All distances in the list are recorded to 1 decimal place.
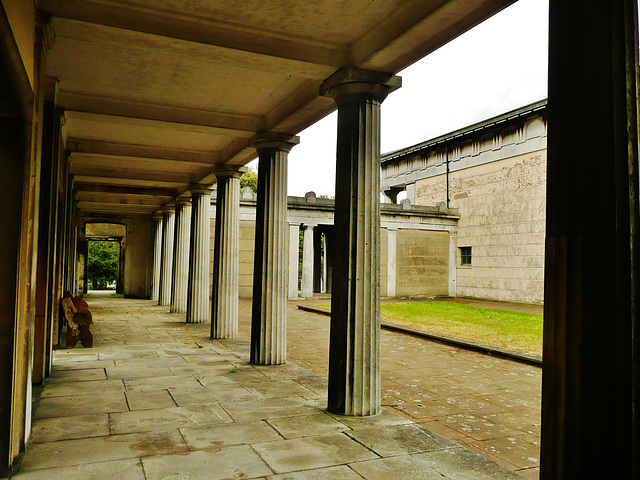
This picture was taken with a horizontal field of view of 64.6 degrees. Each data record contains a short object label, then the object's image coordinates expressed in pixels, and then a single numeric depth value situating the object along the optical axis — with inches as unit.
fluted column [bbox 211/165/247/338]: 426.3
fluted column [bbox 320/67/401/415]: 220.2
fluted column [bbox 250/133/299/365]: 325.4
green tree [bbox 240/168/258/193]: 1430.9
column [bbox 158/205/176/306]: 740.6
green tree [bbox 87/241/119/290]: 1541.6
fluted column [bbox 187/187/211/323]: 529.7
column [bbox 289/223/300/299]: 933.2
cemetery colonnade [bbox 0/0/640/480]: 102.3
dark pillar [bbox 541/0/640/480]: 100.0
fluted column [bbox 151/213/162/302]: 865.5
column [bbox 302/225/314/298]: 954.7
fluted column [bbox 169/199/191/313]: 645.9
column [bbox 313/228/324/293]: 1173.7
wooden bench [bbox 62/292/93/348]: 375.2
